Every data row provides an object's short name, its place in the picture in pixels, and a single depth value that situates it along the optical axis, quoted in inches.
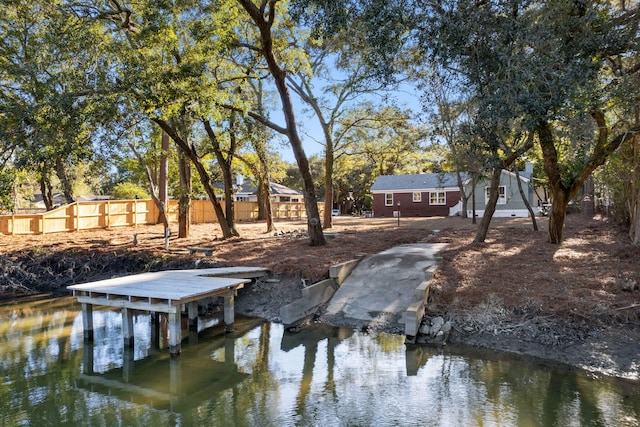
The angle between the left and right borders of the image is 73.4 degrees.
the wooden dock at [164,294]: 330.6
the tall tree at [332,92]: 682.8
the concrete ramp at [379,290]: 390.0
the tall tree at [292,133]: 557.6
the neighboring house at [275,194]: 1684.3
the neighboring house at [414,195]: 1430.9
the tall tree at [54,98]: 405.4
